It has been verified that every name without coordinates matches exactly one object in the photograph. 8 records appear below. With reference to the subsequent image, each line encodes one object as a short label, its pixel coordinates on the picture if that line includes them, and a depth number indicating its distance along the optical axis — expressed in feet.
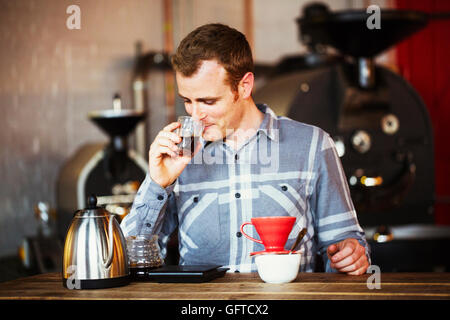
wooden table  4.80
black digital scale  5.55
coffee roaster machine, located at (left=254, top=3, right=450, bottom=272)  13.16
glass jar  6.00
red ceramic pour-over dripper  5.46
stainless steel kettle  5.52
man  6.75
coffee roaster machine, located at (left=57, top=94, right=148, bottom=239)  15.19
